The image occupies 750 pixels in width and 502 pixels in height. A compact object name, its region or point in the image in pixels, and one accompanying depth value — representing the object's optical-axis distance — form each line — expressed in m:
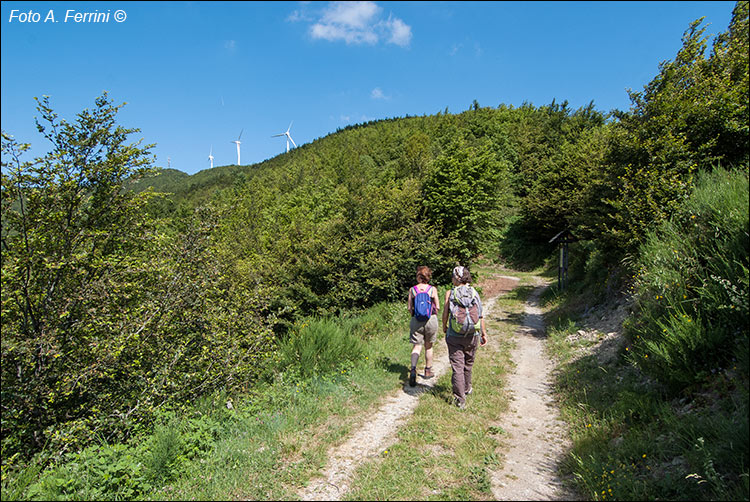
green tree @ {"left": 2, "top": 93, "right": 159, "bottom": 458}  4.52
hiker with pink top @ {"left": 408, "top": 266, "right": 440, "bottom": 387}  6.16
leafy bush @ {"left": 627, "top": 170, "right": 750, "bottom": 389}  4.06
